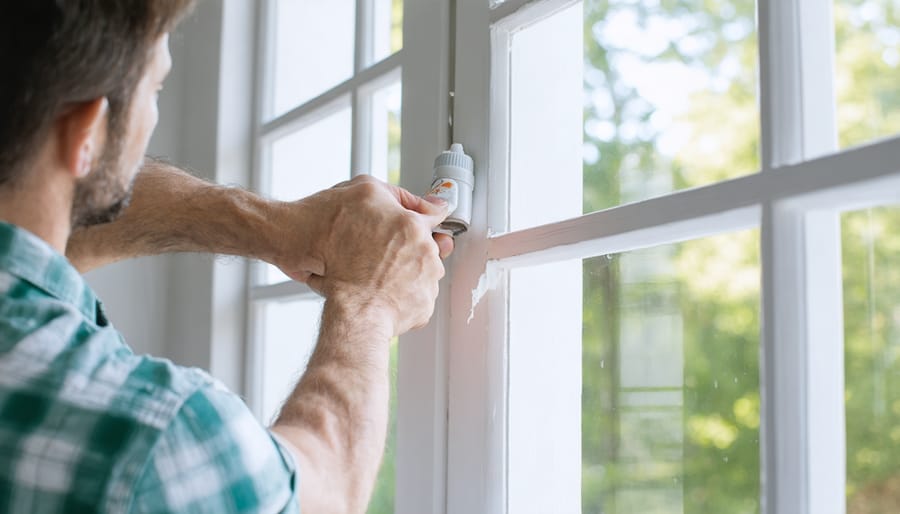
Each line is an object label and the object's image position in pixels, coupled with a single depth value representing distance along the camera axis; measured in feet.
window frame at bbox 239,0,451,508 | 3.31
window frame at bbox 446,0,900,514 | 2.09
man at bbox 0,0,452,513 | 1.90
